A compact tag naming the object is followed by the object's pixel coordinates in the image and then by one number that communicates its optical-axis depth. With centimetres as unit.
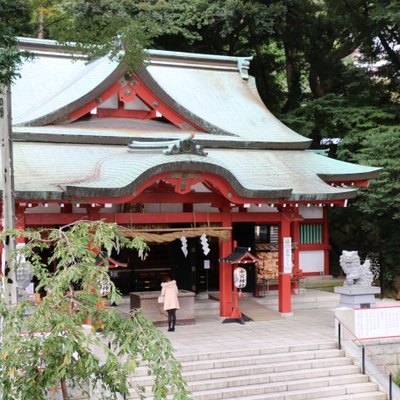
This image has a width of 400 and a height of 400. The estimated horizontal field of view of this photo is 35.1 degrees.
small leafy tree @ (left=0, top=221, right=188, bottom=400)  591
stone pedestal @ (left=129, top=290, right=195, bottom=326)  1636
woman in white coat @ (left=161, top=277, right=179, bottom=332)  1548
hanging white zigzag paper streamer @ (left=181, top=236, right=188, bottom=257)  1652
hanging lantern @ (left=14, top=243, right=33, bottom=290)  1228
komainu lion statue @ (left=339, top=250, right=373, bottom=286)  1577
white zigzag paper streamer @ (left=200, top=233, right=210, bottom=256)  1658
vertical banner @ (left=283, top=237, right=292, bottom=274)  1781
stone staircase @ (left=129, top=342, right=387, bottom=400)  1244
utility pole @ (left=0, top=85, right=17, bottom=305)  858
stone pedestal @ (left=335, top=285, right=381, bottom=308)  1552
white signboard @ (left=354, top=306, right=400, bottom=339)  1447
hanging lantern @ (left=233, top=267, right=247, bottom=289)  1644
